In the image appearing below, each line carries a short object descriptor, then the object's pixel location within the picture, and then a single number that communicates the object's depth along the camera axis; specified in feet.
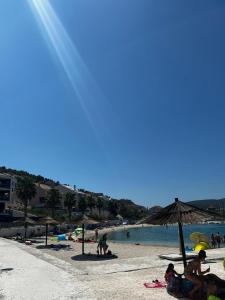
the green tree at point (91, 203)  265.39
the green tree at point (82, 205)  246.92
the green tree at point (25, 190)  176.18
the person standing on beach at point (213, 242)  72.52
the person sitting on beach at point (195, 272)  18.93
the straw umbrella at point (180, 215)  23.35
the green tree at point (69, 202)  228.59
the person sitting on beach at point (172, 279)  20.66
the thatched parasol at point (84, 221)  48.52
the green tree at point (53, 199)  210.05
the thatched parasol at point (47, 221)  60.79
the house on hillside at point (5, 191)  167.10
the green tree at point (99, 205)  282.83
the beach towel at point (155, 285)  22.64
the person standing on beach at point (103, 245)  44.76
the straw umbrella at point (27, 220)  70.55
